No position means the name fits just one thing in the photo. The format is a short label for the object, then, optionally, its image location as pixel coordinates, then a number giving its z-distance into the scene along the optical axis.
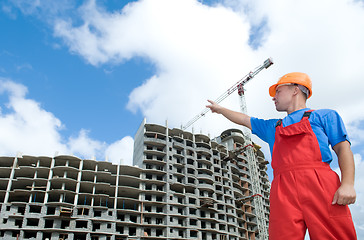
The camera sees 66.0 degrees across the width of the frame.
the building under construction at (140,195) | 44.28
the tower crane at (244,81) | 86.44
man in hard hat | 2.49
